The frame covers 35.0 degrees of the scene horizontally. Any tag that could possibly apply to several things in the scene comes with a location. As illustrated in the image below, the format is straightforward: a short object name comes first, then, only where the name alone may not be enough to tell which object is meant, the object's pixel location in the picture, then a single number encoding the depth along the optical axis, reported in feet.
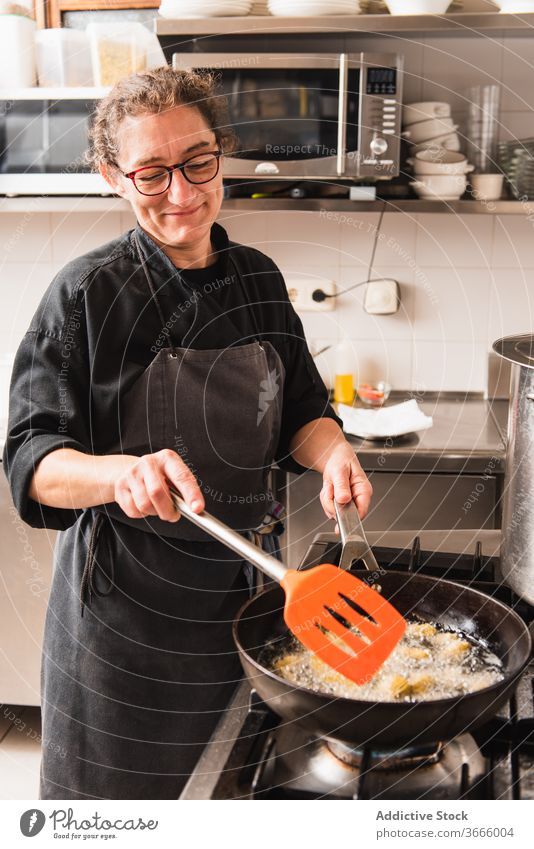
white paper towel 5.62
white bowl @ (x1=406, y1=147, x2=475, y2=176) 5.77
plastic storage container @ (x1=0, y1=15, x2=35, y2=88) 5.88
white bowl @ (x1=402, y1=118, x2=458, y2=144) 5.92
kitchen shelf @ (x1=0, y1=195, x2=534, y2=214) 5.68
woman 3.19
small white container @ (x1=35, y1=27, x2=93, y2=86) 5.89
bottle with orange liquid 6.37
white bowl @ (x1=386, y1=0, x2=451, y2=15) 5.27
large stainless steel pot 2.75
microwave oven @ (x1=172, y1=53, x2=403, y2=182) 5.37
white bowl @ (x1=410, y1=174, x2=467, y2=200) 5.78
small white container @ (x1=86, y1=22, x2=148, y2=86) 5.58
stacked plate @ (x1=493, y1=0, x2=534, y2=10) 5.25
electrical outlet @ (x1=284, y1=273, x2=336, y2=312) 6.65
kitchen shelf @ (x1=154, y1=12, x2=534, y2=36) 5.26
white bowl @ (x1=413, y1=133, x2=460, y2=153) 5.91
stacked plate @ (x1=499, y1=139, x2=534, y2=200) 5.84
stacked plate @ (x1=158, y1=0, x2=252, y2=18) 5.39
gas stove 2.03
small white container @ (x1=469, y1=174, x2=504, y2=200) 5.90
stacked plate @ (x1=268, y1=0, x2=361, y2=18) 5.29
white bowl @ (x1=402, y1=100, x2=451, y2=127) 5.92
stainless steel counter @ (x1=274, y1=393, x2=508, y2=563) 5.46
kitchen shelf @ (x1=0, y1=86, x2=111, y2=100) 5.51
